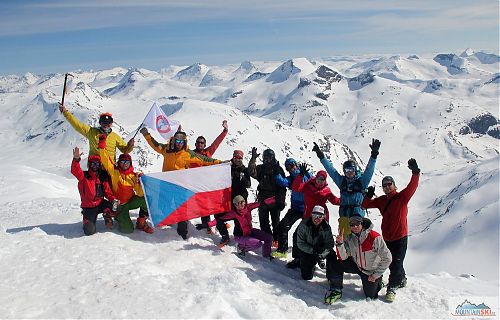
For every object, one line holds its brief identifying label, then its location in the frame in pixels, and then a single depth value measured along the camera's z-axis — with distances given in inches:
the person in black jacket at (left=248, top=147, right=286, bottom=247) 516.1
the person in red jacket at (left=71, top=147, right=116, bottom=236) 485.7
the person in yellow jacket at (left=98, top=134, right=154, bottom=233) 504.7
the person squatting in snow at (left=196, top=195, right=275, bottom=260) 488.7
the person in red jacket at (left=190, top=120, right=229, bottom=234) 545.4
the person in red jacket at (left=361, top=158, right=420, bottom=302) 426.0
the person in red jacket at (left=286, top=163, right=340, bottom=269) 464.8
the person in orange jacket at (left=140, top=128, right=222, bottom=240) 529.0
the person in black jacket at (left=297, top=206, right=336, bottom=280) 430.3
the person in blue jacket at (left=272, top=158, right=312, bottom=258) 508.7
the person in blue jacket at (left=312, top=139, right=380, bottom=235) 444.5
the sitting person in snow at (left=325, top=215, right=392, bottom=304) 396.5
